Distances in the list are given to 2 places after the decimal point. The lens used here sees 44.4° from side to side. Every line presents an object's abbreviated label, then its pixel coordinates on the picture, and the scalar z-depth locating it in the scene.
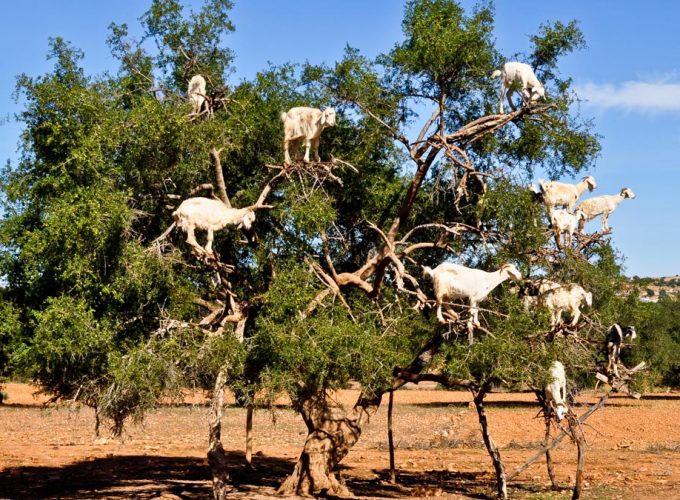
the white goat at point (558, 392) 13.90
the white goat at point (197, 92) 14.53
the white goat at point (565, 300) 13.91
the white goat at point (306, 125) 13.62
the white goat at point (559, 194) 14.54
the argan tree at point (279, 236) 12.91
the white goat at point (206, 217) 12.89
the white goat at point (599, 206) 15.04
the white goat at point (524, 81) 14.12
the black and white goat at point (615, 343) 13.71
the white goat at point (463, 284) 13.20
